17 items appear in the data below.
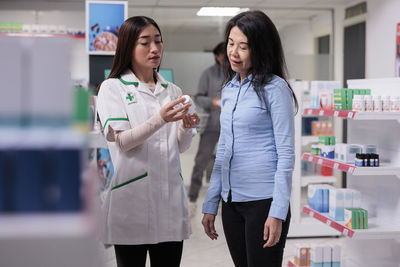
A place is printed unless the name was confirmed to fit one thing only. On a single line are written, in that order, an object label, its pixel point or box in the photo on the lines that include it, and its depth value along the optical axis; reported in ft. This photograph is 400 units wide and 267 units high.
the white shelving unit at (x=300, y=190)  16.76
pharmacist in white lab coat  6.55
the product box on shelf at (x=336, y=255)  12.55
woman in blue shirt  6.28
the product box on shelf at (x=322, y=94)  12.97
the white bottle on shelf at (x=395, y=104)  11.40
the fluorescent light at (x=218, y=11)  22.18
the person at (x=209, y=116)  20.74
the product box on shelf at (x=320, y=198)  12.41
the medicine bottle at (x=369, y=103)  11.42
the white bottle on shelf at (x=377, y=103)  11.42
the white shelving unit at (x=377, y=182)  11.23
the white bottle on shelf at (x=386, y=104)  11.45
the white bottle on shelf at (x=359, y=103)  11.43
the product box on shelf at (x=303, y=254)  12.73
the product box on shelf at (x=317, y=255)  12.46
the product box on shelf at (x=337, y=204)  11.82
